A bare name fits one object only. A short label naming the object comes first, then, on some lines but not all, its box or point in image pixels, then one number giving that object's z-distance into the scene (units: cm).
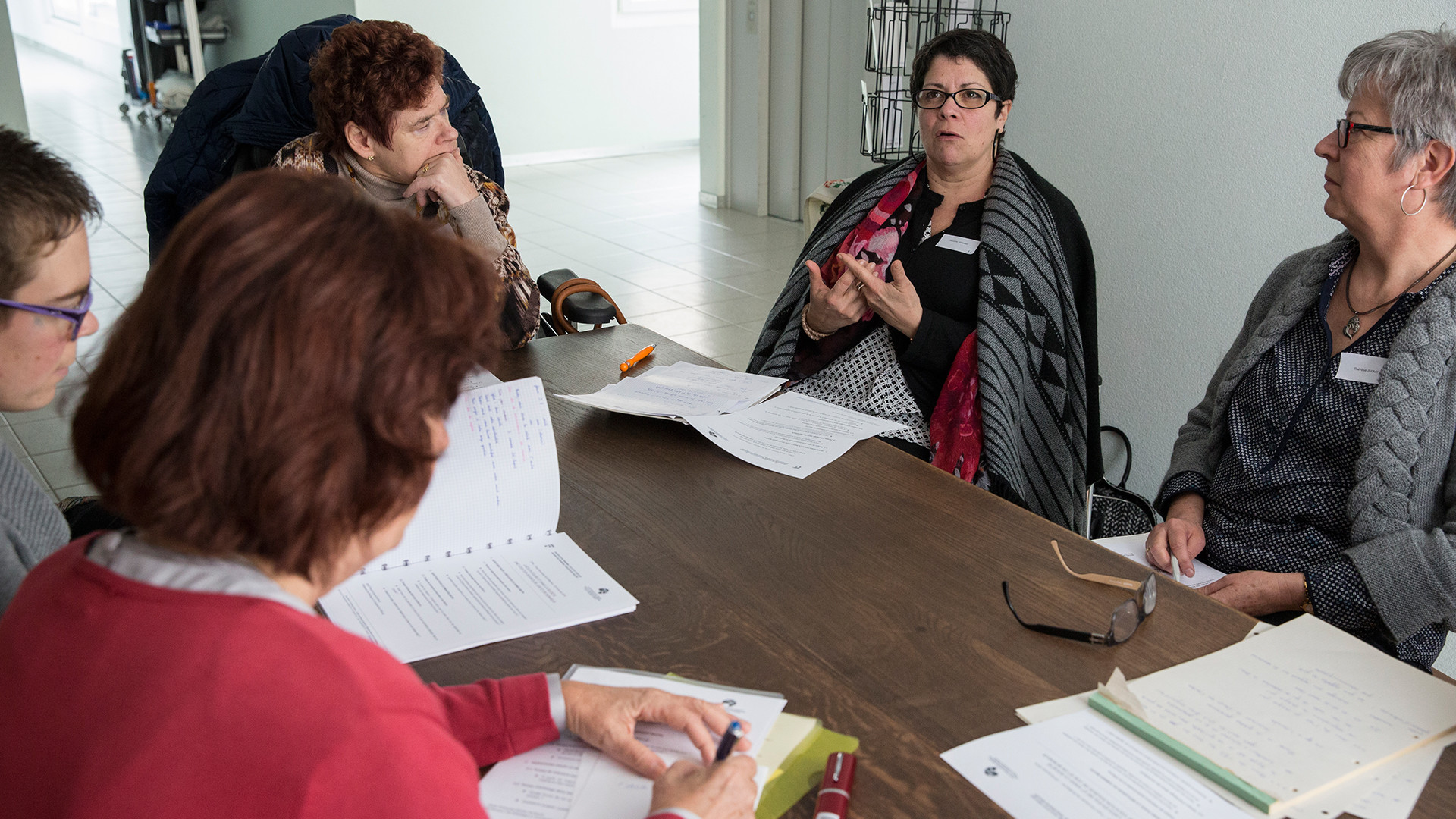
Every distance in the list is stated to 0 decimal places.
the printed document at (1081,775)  90
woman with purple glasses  110
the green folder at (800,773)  91
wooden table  103
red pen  88
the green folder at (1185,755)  91
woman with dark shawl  211
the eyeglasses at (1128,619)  114
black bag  250
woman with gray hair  153
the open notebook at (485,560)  118
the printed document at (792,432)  161
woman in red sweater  61
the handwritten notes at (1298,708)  96
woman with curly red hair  224
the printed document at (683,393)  176
